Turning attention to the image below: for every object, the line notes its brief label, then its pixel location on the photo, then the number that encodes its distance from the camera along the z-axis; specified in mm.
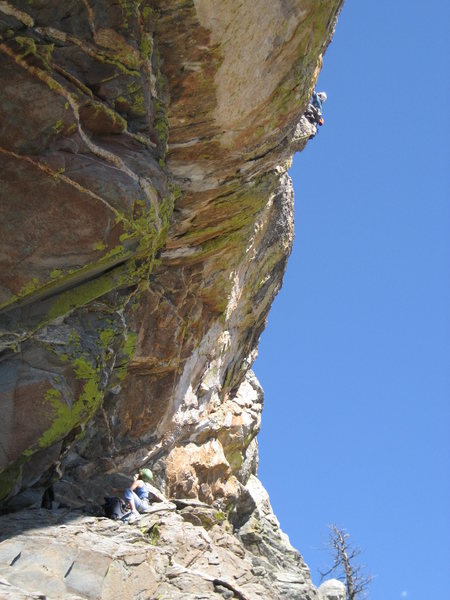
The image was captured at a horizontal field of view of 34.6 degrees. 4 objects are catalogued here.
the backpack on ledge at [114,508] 17422
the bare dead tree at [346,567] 26000
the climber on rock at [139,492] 18281
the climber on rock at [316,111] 28227
